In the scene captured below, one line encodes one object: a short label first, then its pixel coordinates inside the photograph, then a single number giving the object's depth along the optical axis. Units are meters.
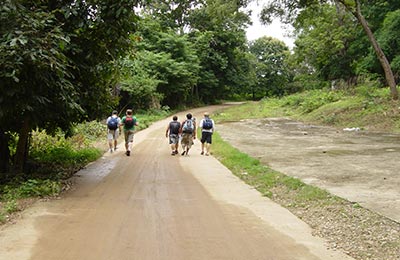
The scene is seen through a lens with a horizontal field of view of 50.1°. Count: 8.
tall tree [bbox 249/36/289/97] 80.31
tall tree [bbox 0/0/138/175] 8.26
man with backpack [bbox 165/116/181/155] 16.58
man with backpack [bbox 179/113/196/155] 16.44
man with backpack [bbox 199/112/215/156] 16.19
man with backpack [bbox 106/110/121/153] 17.03
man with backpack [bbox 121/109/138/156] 16.50
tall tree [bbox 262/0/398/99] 25.47
